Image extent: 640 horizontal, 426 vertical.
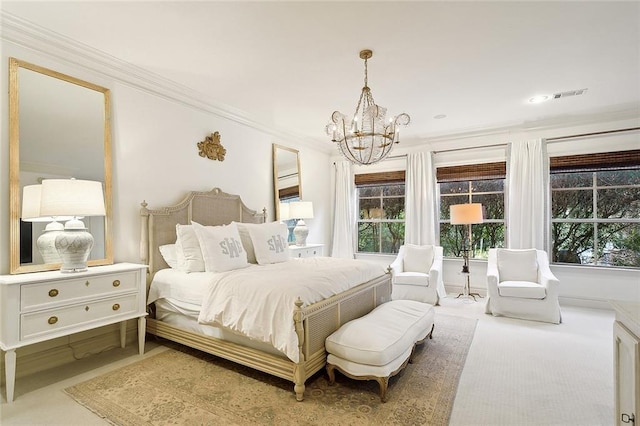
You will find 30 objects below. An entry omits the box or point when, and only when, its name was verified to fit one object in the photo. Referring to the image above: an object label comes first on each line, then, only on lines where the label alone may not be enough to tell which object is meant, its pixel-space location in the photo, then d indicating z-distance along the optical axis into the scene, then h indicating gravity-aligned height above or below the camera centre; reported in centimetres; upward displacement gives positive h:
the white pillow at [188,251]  325 -35
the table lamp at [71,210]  251 +5
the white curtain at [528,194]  489 +30
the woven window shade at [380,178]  612 +71
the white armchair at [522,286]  393 -89
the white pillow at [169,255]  344 -41
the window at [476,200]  543 +26
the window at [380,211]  626 +7
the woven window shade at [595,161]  446 +74
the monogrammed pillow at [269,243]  374 -32
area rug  206 -127
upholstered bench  222 -93
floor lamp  481 -2
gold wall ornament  410 +86
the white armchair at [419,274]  474 -89
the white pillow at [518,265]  442 -69
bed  233 -83
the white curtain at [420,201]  568 +24
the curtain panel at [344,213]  652 +4
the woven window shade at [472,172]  530 +71
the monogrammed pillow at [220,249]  318 -33
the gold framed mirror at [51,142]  259 +64
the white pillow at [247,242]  384 -31
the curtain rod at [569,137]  450 +113
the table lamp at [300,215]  533 +0
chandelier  295 +75
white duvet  231 -63
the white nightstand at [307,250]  505 -57
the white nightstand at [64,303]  223 -67
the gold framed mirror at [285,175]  523 +66
